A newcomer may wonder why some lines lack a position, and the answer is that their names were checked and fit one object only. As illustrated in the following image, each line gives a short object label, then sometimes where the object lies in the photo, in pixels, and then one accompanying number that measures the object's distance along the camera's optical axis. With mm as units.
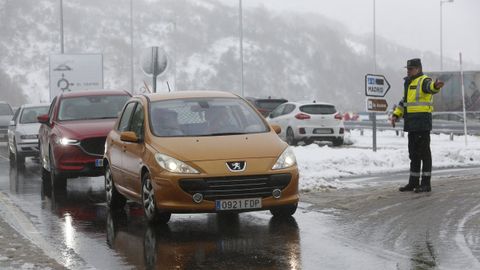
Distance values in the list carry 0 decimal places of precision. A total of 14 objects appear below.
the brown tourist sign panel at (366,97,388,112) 18844
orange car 8461
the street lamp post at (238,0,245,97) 62422
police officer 11625
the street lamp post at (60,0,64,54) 46281
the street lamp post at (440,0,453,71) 72075
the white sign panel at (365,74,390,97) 18844
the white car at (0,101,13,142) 33906
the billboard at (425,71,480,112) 40494
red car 13188
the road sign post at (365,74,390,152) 18844
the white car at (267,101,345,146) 26031
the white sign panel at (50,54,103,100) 35656
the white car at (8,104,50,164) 20547
